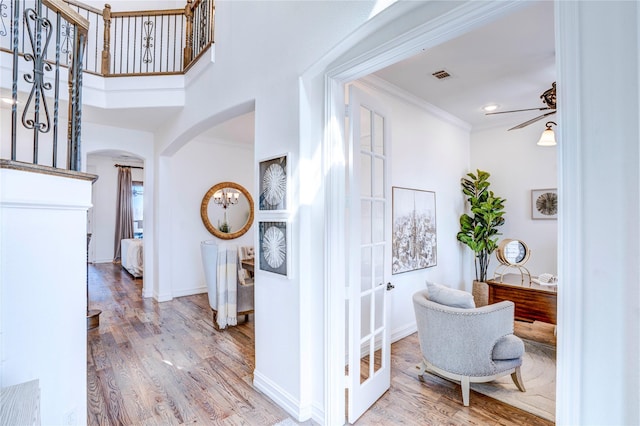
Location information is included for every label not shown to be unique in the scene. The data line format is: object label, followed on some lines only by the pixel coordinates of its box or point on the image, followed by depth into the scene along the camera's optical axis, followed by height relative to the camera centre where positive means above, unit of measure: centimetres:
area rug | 233 -143
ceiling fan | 283 +112
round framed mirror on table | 414 -48
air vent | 320 +150
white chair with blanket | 392 -92
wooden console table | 343 -94
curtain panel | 920 +17
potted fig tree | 438 -7
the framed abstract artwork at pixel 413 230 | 368 -17
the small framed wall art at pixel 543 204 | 437 +20
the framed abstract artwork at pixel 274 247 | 231 -24
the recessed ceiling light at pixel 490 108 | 410 +149
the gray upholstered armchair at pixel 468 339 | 232 -95
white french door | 216 -28
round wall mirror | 590 +11
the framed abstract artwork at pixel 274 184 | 232 +25
